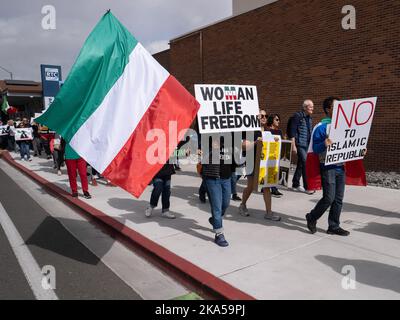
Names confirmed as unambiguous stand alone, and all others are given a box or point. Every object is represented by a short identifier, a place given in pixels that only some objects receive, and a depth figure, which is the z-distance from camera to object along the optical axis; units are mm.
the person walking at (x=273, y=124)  6500
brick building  9031
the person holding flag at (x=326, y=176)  4570
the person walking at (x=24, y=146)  15801
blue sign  16116
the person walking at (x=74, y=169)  7570
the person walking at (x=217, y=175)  4441
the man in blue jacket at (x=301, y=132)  7230
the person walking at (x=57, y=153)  10766
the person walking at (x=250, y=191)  5414
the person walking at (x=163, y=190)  5523
